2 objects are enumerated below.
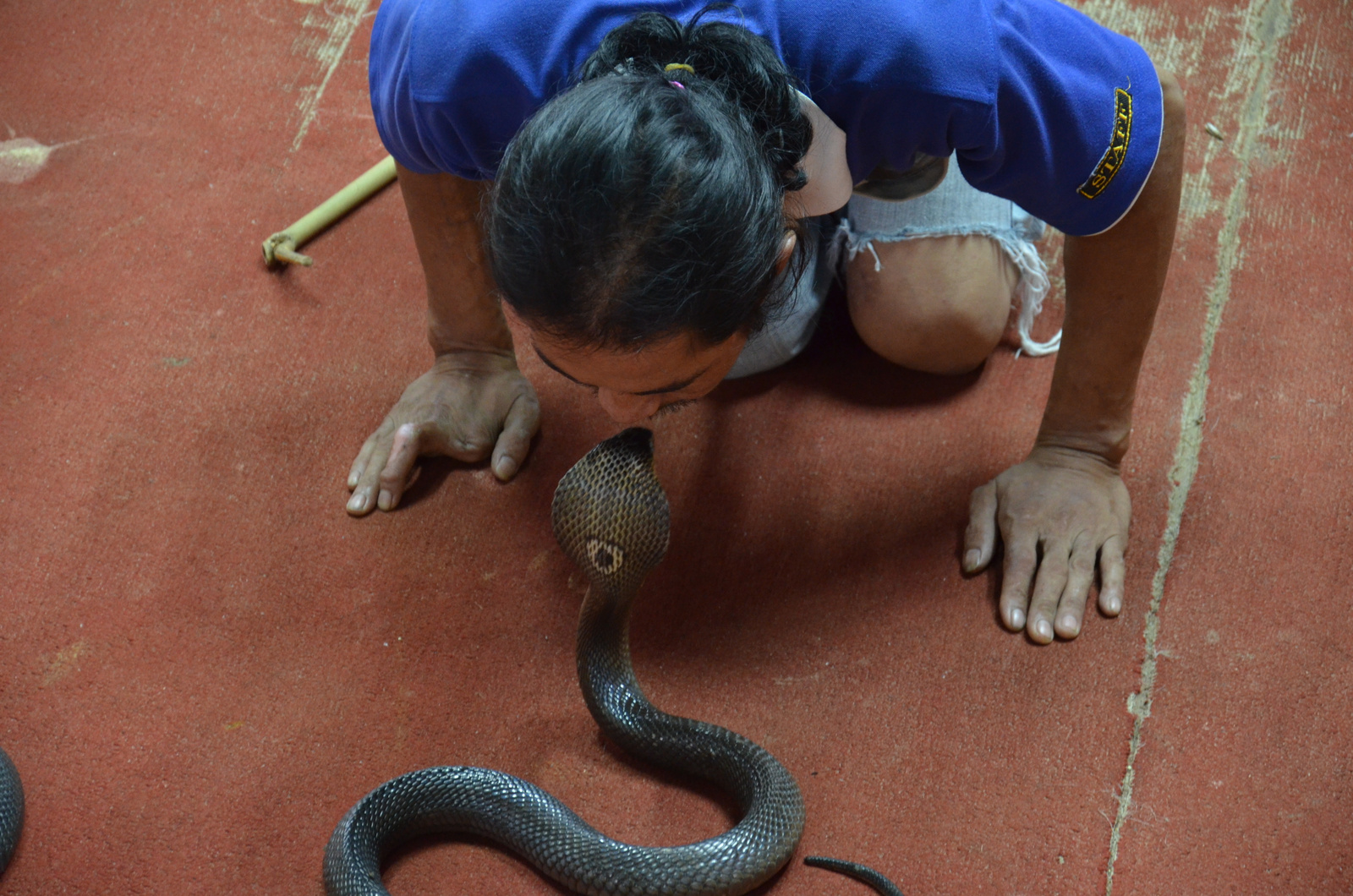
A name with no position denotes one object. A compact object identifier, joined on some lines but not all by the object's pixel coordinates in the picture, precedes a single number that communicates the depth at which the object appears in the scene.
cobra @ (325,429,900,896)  1.26
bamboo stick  2.08
